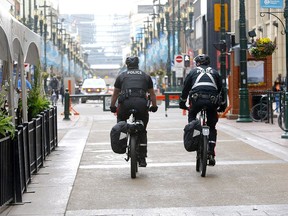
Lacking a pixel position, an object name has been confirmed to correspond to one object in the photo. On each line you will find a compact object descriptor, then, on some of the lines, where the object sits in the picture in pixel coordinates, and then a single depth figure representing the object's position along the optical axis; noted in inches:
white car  2317.9
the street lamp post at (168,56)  2336.5
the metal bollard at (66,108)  1096.2
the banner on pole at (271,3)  781.3
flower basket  931.1
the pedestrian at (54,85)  1807.3
